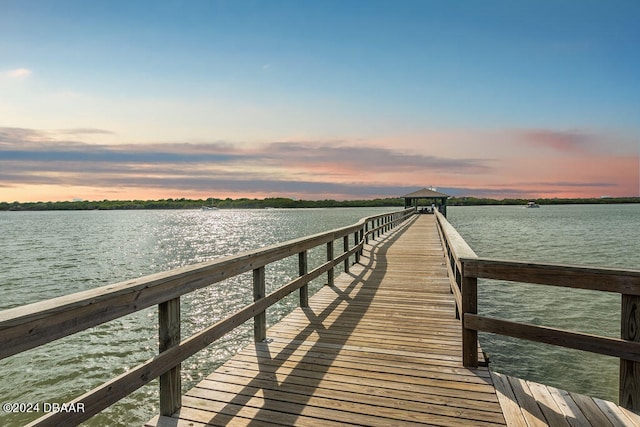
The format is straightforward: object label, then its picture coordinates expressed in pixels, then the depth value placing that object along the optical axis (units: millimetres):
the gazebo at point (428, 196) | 42266
